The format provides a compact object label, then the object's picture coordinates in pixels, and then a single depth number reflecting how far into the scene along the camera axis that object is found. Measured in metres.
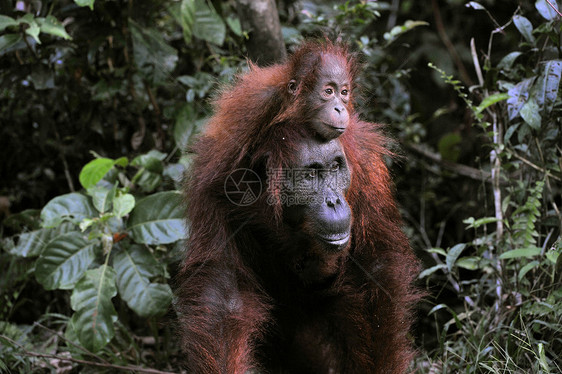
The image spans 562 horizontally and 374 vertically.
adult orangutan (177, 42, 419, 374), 4.98
